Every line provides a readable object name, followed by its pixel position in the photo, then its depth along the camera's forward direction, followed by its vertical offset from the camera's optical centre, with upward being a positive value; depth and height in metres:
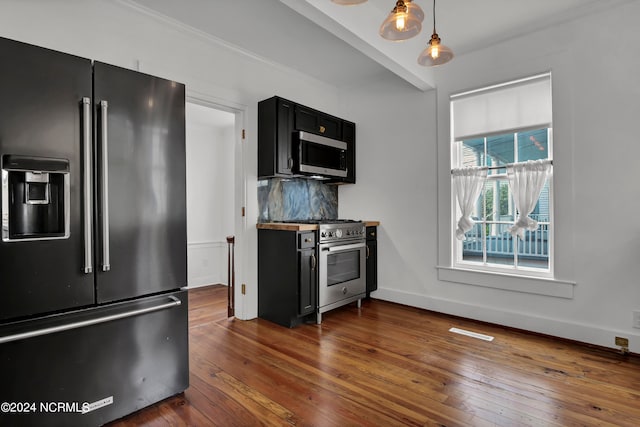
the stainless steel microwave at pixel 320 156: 3.49 +0.64
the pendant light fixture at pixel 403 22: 1.66 +0.98
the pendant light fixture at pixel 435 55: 2.03 +0.98
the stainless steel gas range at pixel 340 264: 3.32 -0.55
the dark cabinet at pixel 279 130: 3.33 +0.85
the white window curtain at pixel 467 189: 3.34 +0.24
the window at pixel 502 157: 3.02 +0.53
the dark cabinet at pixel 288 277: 3.12 -0.62
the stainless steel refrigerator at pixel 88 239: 1.46 -0.13
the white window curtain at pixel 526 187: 2.97 +0.23
